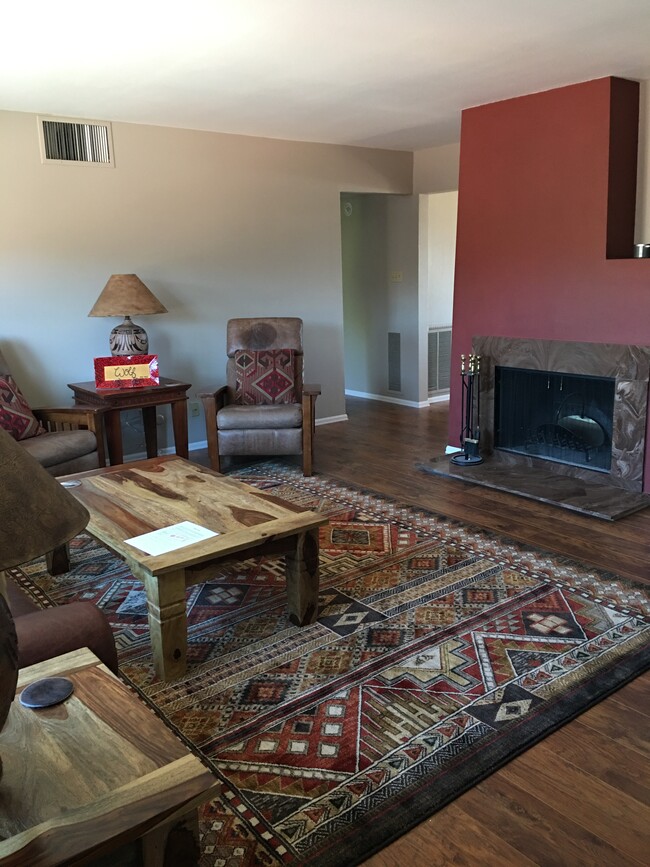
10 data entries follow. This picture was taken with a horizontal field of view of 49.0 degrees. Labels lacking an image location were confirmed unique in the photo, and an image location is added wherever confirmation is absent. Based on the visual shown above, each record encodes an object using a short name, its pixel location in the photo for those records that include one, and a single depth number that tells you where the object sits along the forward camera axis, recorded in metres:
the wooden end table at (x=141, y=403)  4.45
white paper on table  2.43
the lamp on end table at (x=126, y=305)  4.52
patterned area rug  1.82
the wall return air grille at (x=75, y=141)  4.54
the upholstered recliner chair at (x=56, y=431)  3.92
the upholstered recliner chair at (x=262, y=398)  4.69
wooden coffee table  2.35
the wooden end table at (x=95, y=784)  1.13
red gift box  4.55
